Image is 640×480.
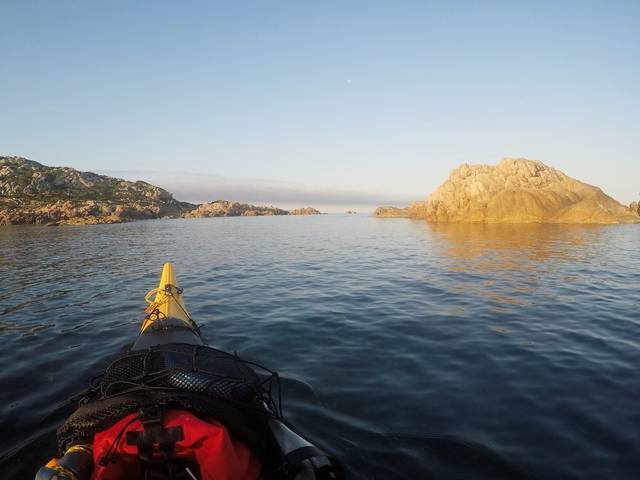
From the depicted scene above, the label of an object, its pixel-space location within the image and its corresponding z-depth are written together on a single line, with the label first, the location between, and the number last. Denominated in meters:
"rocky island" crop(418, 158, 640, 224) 67.88
